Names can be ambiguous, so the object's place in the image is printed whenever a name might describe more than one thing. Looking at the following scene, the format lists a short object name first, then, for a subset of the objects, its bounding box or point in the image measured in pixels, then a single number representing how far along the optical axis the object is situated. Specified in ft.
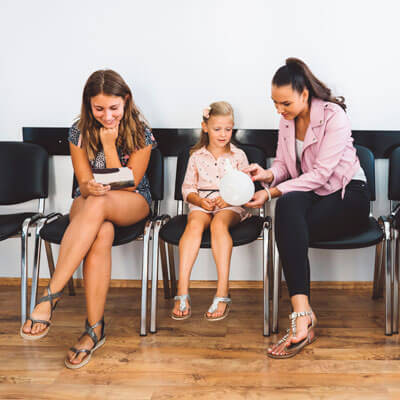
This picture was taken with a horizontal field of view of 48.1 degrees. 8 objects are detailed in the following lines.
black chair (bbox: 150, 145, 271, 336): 6.98
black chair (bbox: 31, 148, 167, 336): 7.07
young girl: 6.95
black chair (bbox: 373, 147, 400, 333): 6.94
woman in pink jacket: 6.37
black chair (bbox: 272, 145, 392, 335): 6.55
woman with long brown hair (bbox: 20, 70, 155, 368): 6.28
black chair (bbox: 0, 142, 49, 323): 8.57
